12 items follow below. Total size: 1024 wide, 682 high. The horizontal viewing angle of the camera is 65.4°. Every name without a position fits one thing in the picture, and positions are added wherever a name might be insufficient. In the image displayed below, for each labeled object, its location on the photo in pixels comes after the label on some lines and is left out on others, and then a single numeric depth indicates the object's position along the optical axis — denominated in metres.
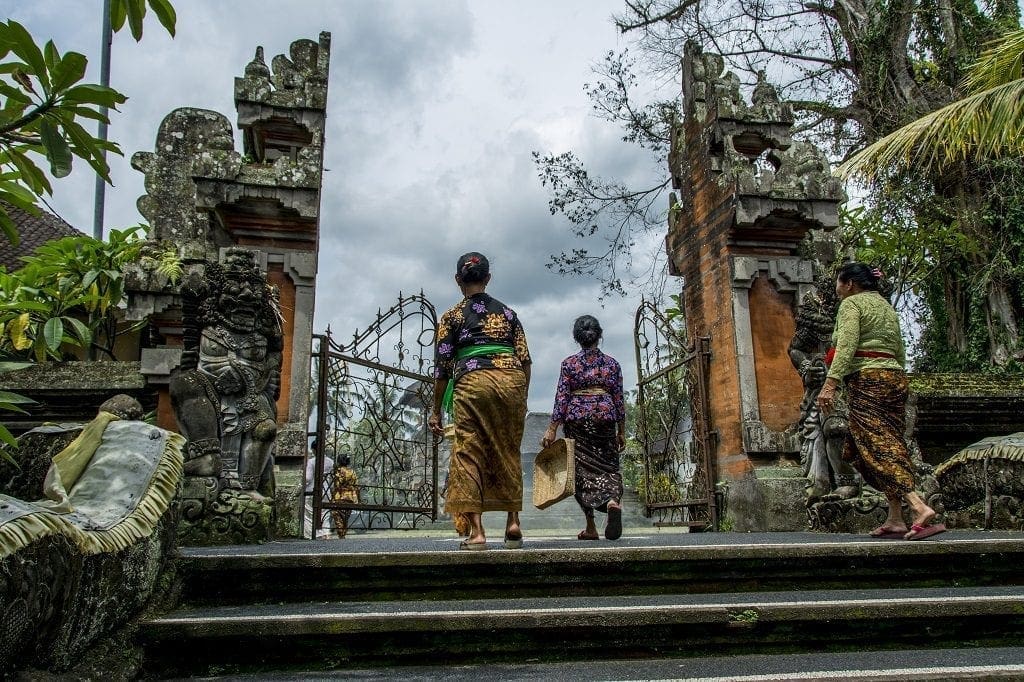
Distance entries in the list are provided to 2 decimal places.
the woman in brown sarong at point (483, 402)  4.54
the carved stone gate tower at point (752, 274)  7.74
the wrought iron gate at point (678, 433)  8.30
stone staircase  2.89
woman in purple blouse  6.23
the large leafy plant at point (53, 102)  1.91
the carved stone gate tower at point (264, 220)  7.40
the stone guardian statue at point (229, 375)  5.40
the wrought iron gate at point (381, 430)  8.07
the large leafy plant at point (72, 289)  7.91
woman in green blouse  4.91
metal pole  12.99
